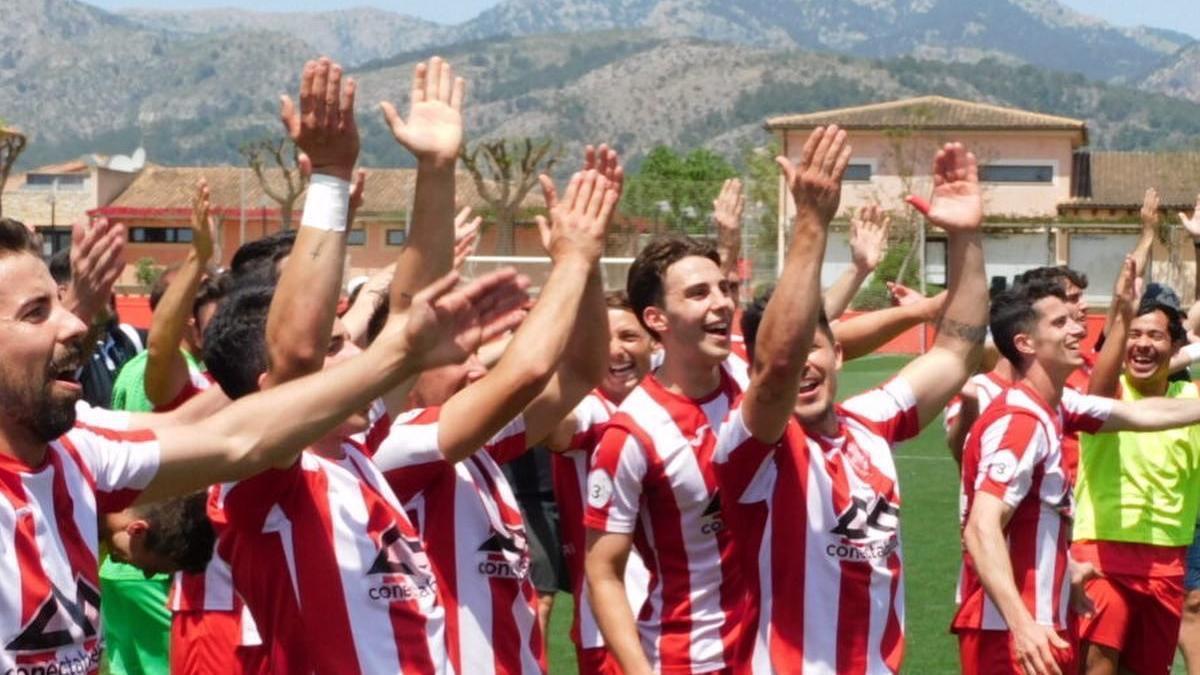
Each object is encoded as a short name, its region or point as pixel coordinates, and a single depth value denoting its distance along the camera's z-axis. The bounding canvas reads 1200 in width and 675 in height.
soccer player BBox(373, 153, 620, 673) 4.73
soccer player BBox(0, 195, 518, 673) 3.72
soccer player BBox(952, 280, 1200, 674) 6.82
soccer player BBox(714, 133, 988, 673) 5.59
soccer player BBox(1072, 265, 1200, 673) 8.63
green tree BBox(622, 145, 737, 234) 43.53
